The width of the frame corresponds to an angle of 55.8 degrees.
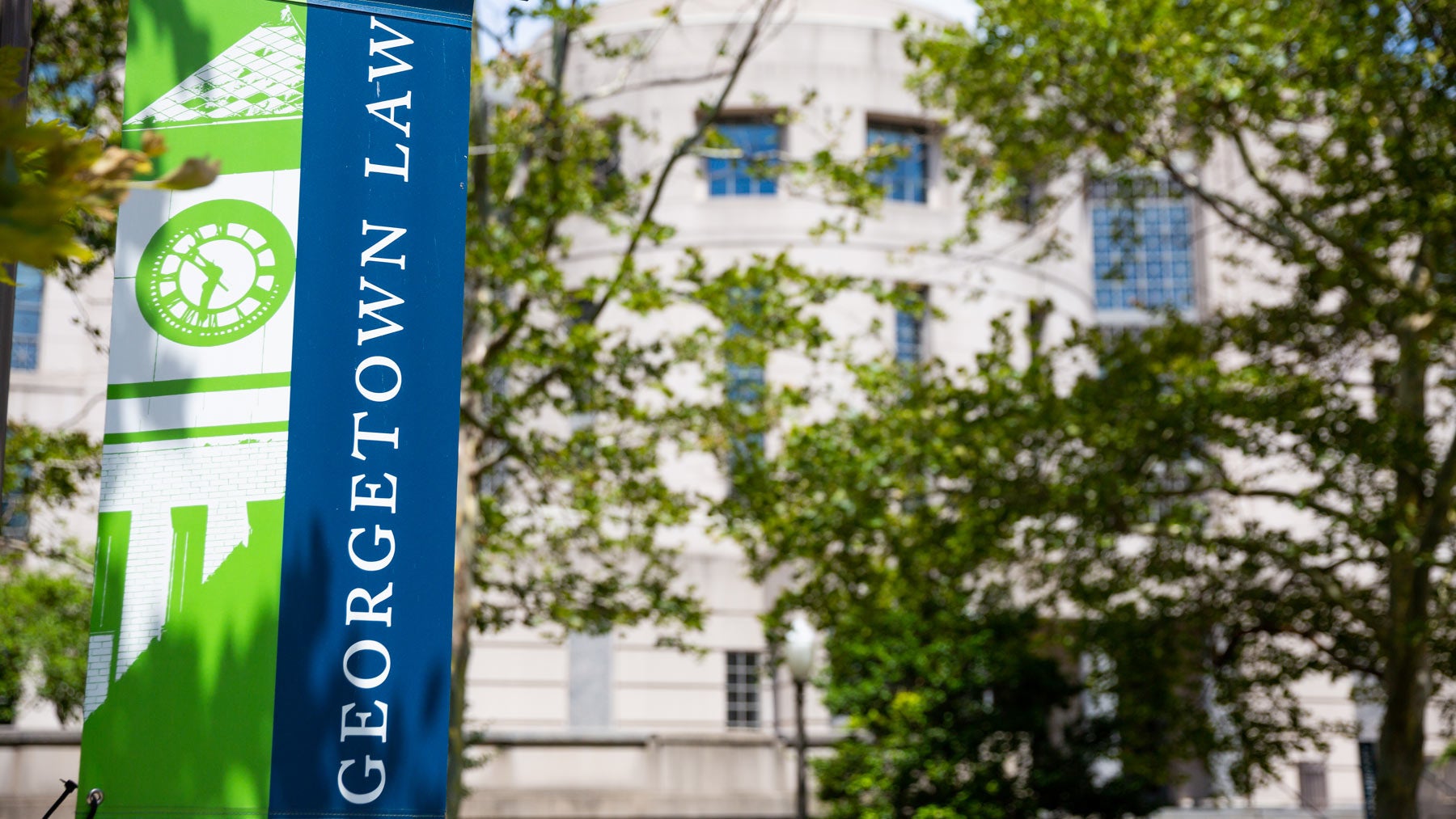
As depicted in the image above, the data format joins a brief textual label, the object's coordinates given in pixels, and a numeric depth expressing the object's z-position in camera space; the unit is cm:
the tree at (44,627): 2261
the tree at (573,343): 1366
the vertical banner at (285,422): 430
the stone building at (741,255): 2788
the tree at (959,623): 1527
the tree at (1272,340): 1394
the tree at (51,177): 280
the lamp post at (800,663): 1692
